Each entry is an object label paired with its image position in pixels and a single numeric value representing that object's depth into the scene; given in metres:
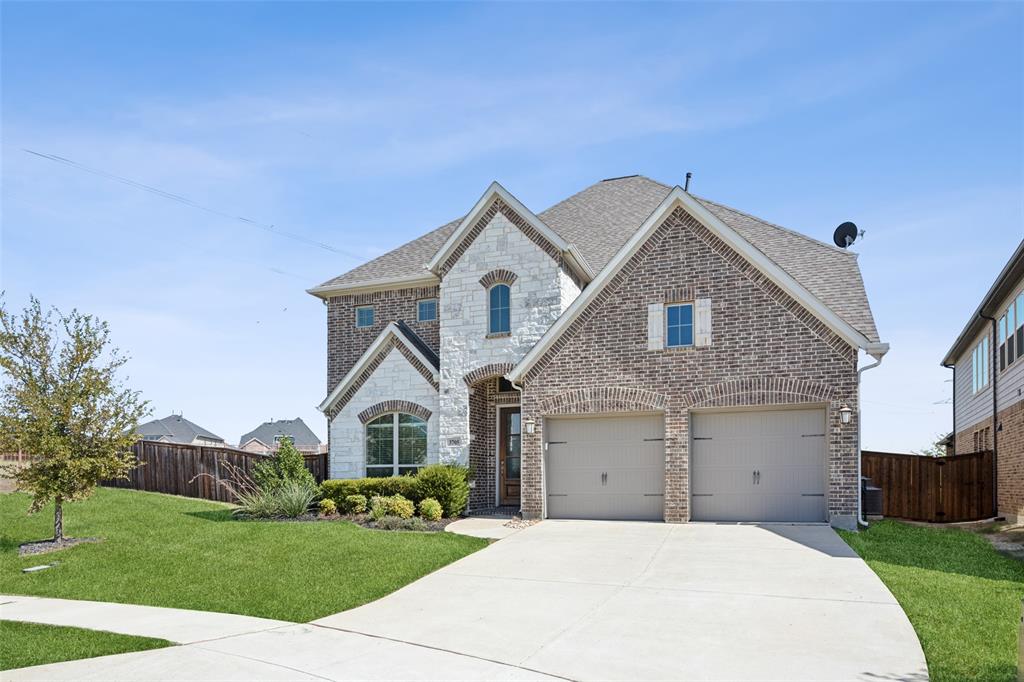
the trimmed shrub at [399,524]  17.41
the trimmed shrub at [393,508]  18.50
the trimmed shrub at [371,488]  19.55
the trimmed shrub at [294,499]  19.06
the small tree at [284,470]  20.97
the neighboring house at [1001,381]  19.28
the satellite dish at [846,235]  21.27
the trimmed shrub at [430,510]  18.58
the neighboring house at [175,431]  63.47
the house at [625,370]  16.69
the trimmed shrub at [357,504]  19.47
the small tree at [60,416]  16.53
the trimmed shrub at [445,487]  19.19
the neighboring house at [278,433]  68.12
